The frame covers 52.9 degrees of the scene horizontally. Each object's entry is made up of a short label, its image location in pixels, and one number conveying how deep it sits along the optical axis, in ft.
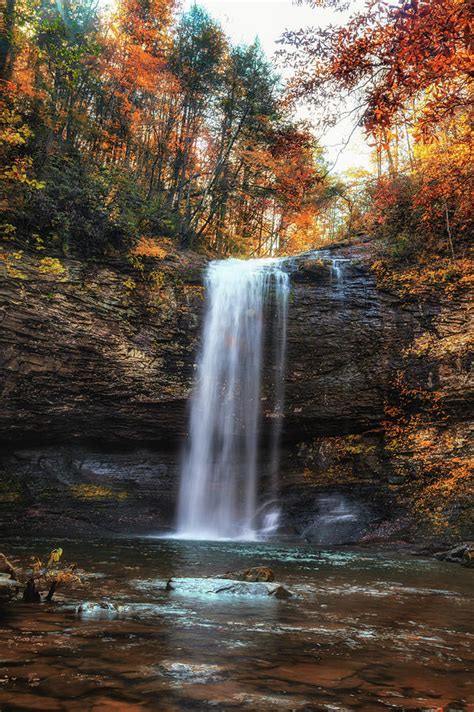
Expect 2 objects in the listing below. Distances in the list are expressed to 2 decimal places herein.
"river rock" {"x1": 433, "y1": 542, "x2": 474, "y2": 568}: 28.94
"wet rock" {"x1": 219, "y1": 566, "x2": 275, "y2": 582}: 19.23
